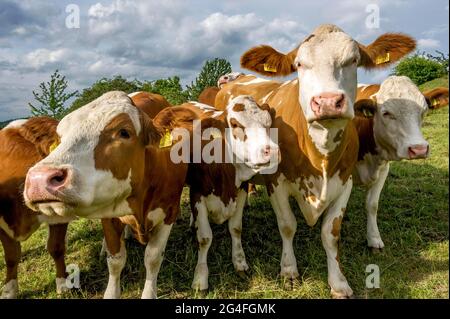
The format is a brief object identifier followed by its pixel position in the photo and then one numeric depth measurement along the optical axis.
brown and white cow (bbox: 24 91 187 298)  2.67
